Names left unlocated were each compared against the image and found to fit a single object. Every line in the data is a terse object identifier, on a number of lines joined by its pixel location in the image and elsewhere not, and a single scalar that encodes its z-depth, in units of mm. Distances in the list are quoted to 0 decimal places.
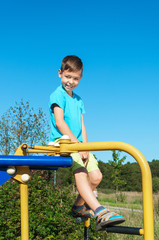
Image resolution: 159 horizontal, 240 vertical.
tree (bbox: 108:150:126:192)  13156
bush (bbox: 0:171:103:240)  4070
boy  2426
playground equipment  1688
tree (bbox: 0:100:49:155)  12188
